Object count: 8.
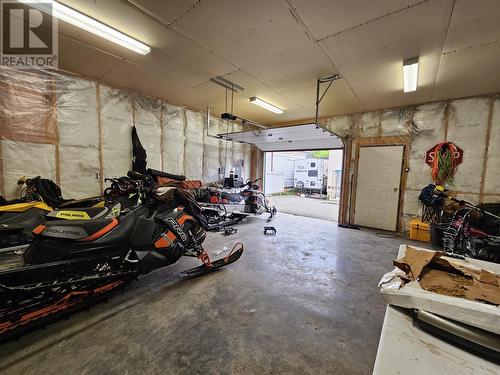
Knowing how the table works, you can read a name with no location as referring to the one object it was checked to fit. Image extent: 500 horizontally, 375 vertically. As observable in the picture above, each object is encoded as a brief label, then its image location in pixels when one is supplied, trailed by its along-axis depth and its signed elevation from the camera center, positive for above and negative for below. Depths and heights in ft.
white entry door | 16.20 -0.46
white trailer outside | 43.50 +0.73
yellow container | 13.85 -3.26
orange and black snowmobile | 4.71 -2.59
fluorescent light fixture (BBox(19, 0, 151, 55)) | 7.18 +5.36
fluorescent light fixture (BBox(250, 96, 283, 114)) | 15.39 +5.64
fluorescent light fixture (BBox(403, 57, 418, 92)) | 9.63 +5.53
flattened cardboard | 2.64 -1.36
